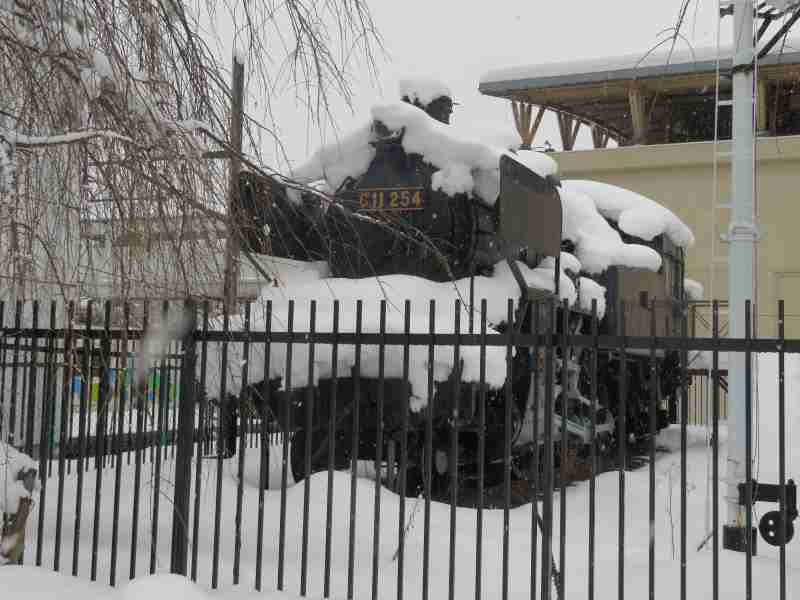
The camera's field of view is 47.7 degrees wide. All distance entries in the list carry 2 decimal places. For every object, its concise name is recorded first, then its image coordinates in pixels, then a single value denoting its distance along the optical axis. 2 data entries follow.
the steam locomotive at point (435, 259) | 7.36
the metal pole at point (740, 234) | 5.95
